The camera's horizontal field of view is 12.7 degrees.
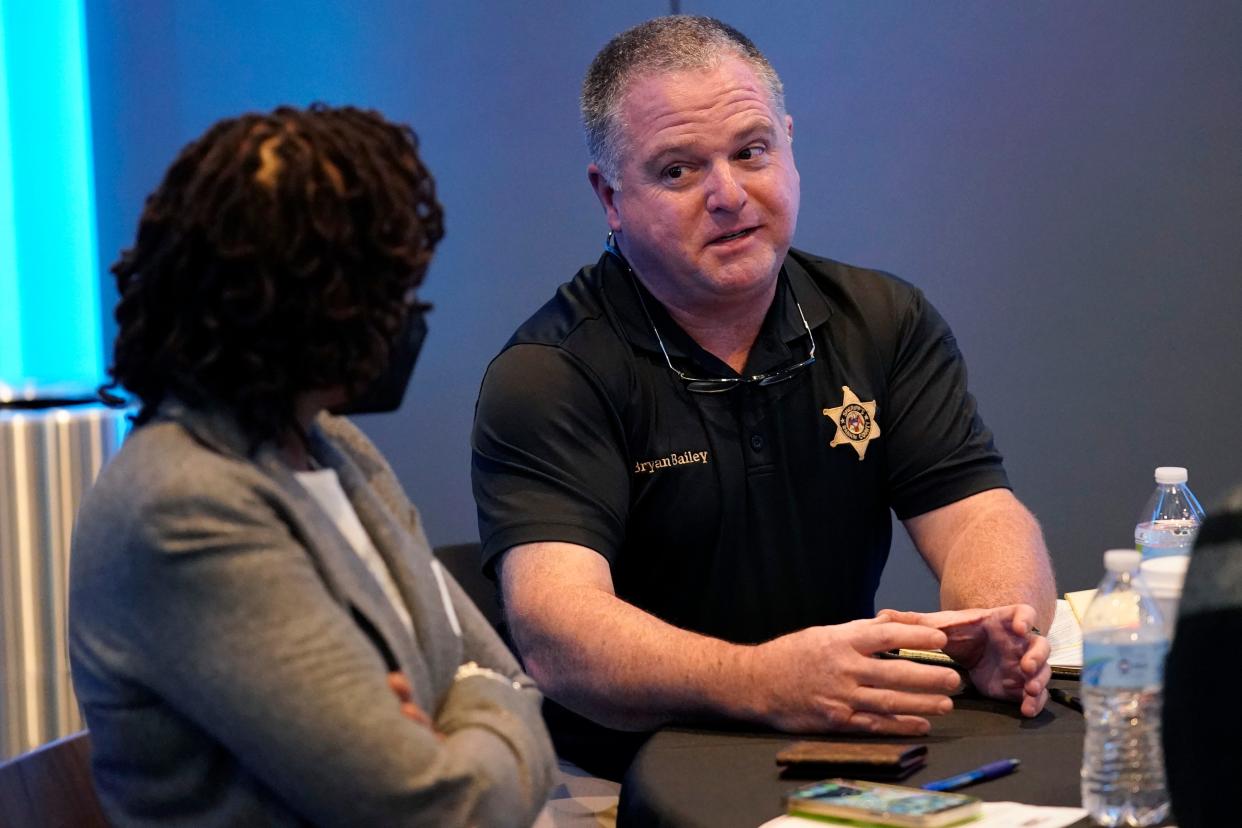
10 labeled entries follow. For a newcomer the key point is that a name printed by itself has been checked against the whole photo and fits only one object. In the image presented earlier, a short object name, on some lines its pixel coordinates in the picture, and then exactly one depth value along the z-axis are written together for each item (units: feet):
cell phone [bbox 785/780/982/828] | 18.67
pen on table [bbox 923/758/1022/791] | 18.99
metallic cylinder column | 21.13
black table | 18.95
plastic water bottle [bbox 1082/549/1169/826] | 18.72
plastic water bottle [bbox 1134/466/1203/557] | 20.81
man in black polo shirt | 20.78
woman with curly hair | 17.79
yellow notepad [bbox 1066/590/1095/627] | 20.89
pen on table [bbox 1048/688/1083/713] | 19.70
